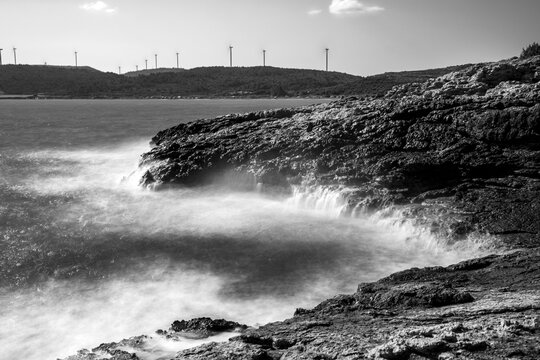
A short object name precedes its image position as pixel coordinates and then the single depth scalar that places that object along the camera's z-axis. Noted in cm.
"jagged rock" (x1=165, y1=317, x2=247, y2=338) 1288
